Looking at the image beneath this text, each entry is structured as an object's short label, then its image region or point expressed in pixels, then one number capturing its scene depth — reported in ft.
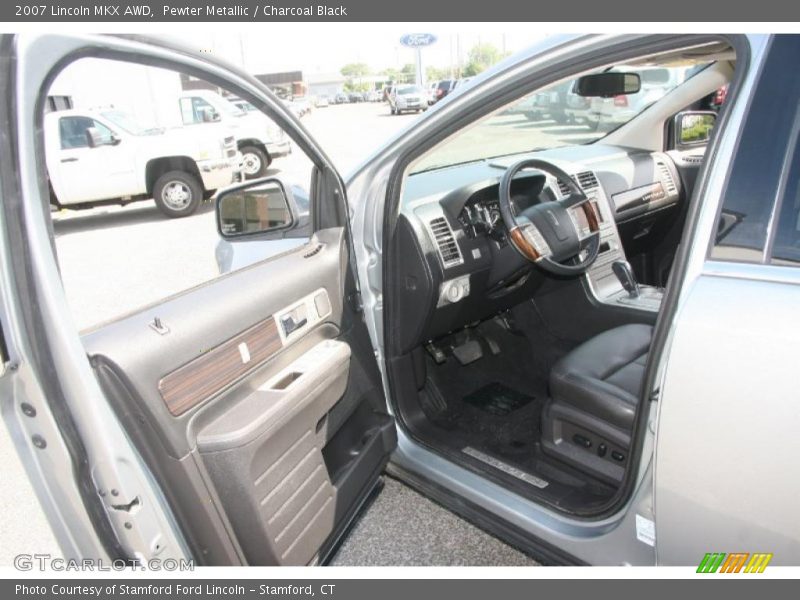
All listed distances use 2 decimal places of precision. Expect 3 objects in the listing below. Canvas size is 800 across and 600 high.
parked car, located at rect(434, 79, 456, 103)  78.68
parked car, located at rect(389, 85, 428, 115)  84.02
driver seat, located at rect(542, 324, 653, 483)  6.57
